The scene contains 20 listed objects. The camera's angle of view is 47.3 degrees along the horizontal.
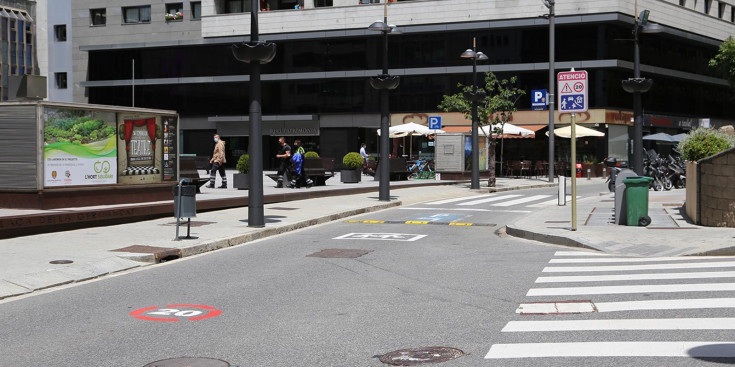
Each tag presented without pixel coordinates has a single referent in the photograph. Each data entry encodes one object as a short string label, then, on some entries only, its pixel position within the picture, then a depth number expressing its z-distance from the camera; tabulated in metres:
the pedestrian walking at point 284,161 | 29.44
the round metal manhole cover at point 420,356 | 6.62
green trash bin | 16.81
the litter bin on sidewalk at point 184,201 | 14.57
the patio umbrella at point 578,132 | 48.07
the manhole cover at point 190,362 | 6.59
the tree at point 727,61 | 58.78
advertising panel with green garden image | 17.20
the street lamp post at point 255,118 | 16.81
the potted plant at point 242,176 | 28.86
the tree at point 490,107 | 37.33
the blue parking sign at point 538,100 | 47.00
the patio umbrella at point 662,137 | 45.84
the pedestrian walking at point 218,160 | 29.39
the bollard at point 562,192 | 24.14
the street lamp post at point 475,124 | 32.06
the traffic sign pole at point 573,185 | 15.38
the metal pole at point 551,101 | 41.53
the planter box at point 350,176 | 35.97
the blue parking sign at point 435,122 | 37.66
